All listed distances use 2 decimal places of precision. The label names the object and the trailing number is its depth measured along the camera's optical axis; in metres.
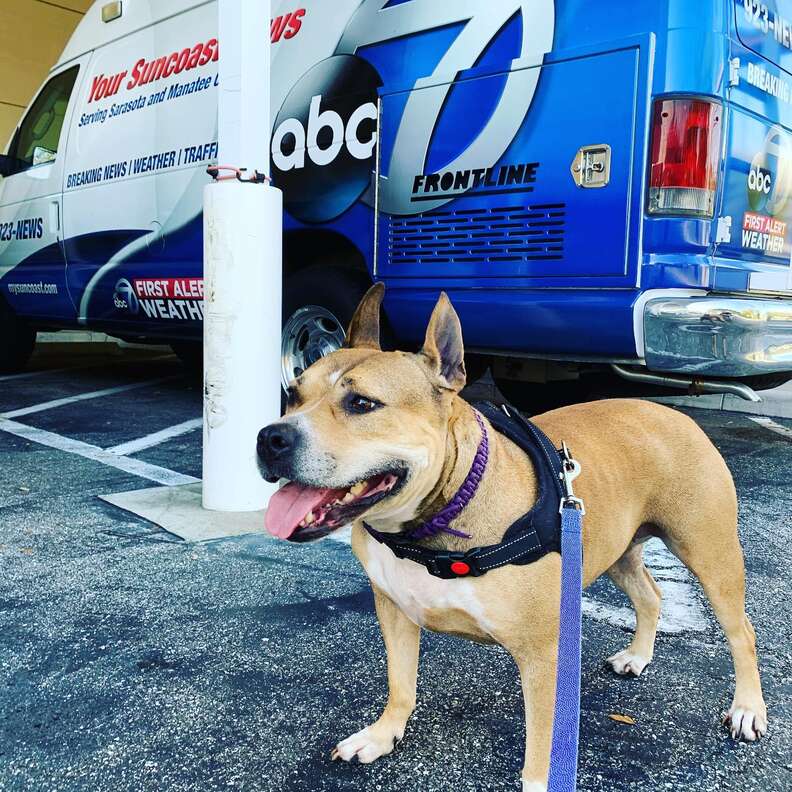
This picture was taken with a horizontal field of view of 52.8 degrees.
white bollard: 3.62
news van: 3.63
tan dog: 1.70
